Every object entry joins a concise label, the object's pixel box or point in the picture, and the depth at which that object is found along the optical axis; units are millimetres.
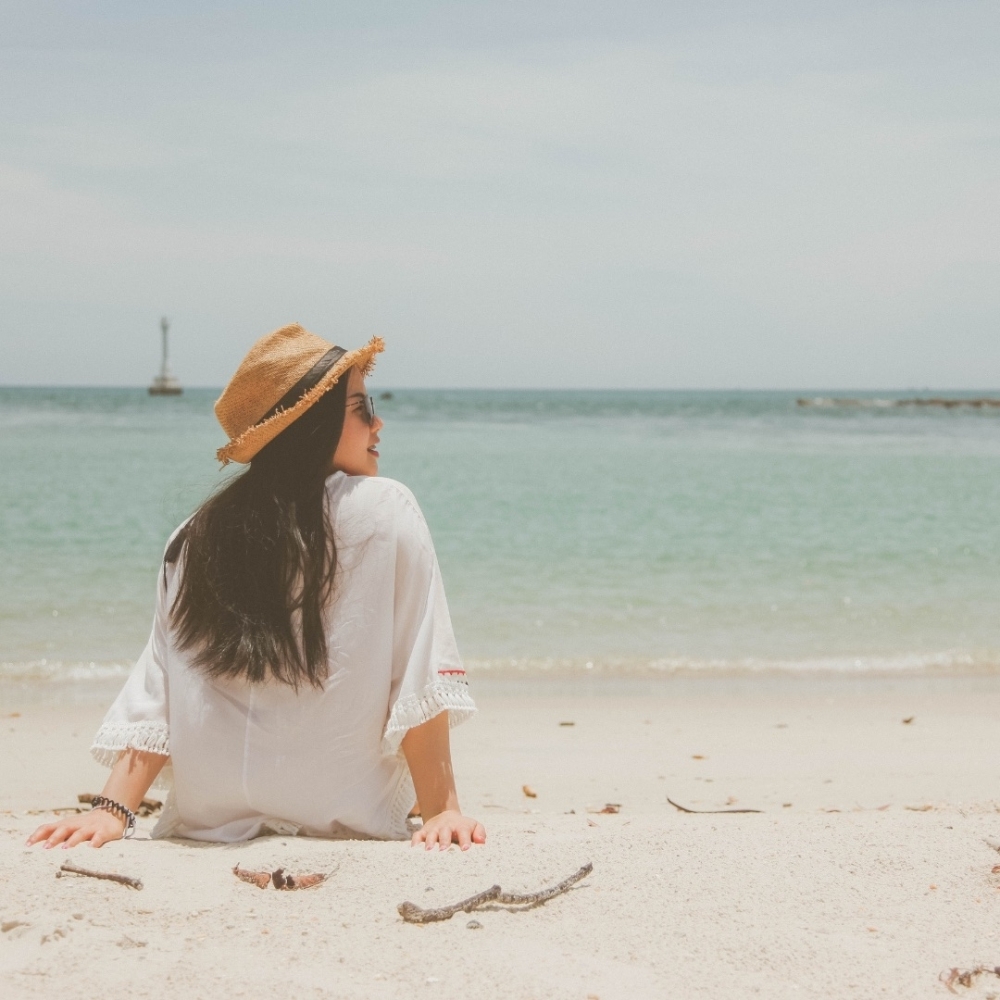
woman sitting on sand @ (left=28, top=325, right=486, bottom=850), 2619
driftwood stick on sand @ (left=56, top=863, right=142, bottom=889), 2463
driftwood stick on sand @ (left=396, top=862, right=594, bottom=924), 2352
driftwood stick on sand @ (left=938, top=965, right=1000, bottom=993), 2146
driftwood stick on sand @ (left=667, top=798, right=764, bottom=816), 3637
